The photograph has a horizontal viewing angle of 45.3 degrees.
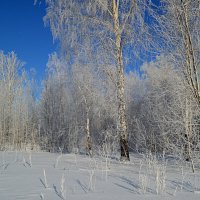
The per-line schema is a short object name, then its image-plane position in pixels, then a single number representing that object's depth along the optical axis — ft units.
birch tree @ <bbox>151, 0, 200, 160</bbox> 18.55
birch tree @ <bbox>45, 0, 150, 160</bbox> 29.39
